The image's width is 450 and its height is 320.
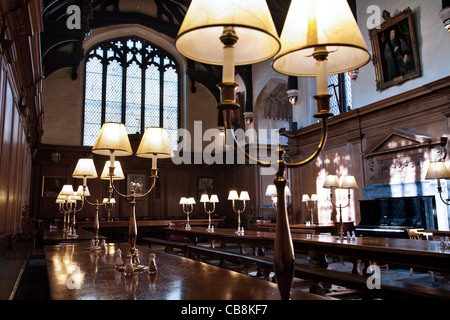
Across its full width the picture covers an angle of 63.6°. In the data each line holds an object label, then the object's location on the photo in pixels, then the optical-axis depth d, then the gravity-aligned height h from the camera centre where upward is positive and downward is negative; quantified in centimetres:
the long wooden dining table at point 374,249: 315 -47
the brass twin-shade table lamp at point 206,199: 756 +17
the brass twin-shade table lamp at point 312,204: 1041 +4
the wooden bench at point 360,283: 288 -70
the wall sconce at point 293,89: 1094 +349
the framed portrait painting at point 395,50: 762 +336
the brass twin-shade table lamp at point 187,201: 832 +16
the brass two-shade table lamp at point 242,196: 681 +20
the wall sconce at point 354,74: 891 +319
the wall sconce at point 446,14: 613 +320
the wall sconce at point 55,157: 1367 +198
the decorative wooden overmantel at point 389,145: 684 +129
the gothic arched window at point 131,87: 1533 +536
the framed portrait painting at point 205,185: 1616 +99
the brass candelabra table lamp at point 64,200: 712 +19
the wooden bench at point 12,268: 258 -58
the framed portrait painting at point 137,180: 1506 +119
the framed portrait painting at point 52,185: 1349 +93
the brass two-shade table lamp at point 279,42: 106 +56
